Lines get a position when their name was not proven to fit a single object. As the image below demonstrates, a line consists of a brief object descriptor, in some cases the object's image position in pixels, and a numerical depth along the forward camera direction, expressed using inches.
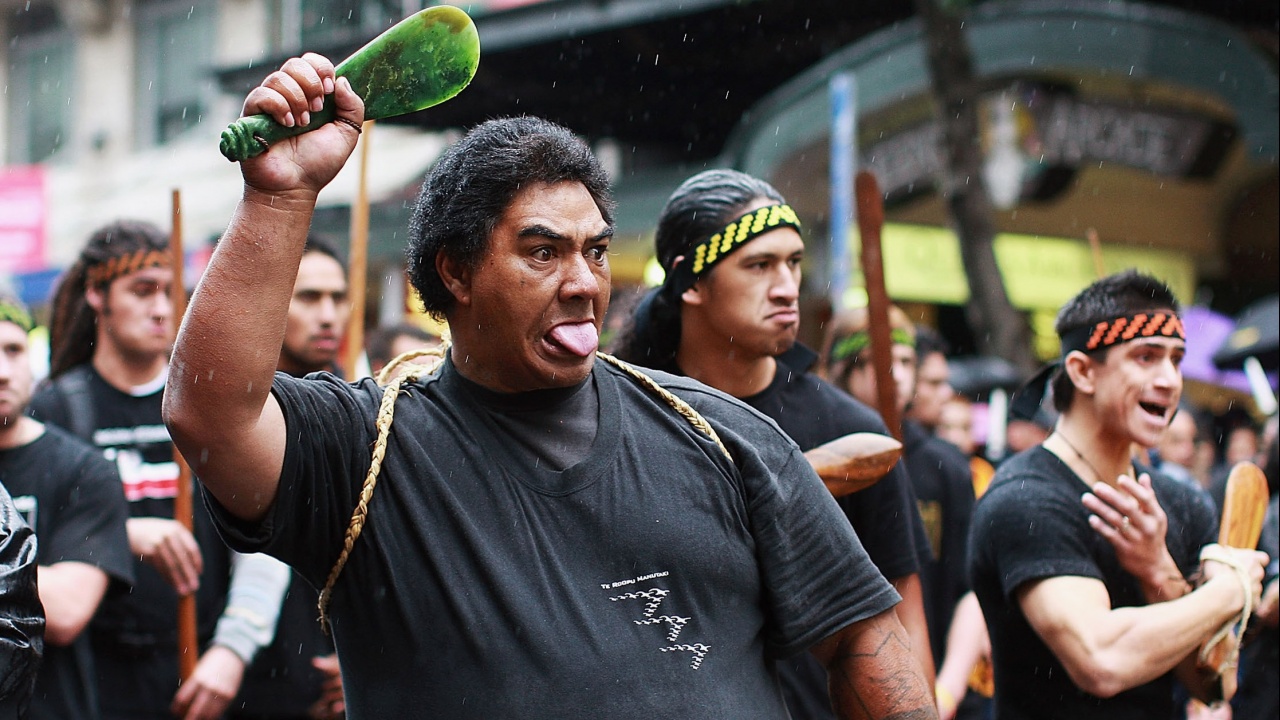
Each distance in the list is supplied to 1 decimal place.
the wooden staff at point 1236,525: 161.0
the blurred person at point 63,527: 161.8
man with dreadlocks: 187.3
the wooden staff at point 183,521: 186.2
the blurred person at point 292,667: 199.0
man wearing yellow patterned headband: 157.1
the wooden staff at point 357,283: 224.2
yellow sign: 579.2
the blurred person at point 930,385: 284.2
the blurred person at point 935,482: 224.1
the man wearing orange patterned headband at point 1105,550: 151.5
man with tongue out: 91.9
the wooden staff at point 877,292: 180.7
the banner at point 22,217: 750.5
